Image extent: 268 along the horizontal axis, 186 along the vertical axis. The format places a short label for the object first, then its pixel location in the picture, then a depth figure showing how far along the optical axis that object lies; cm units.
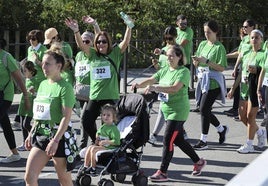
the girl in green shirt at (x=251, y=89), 834
